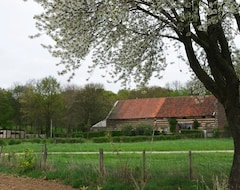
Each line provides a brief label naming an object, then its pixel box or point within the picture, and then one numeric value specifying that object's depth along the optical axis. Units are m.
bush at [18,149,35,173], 17.96
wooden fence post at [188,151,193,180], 13.35
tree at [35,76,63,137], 67.38
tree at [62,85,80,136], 69.38
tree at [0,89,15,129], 66.35
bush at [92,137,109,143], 50.75
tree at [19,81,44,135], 66.06
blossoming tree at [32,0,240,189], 10.21
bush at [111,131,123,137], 61.07
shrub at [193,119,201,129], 67.38
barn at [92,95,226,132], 68.12
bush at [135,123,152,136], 59.81
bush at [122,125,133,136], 60.78
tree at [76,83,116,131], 69.94
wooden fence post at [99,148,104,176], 14.03
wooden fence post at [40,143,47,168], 17.87
